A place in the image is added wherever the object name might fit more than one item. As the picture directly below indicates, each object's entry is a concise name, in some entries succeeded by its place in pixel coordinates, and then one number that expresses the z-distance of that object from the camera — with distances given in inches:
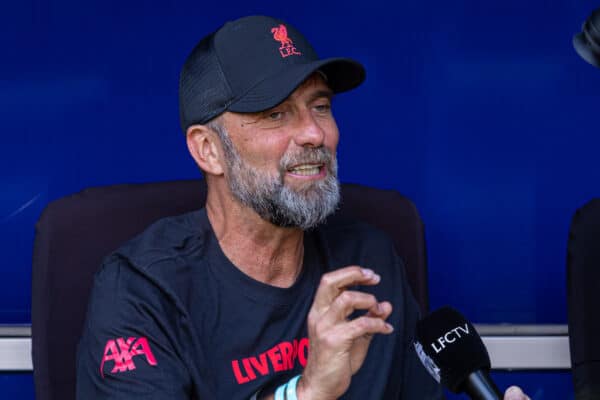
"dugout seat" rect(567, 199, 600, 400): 249.7
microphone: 236.2
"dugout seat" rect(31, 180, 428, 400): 246.1
